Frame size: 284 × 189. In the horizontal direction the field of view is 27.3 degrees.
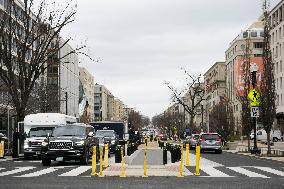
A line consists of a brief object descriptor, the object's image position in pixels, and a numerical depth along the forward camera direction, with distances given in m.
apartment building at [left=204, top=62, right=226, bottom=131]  158.25
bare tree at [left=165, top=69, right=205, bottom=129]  85.38
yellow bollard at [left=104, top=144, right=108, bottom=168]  23.34
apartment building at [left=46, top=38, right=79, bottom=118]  118.41
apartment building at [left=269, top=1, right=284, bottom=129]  93.88
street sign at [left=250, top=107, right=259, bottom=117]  36.44
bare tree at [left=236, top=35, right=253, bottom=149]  45.06
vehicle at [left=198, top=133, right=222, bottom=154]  44.28
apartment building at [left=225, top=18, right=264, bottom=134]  129.25
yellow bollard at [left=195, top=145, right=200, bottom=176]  19.70
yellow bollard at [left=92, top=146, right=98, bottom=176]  19.55
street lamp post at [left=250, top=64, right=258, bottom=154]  37.19
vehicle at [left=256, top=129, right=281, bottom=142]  83.69
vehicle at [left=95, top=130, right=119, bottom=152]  41.50
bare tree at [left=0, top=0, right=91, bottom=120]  39.47
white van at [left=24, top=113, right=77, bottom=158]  32.16
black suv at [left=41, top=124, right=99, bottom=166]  26.00
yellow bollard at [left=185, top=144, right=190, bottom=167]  26.06
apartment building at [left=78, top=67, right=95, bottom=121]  185.12
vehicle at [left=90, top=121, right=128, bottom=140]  50.38
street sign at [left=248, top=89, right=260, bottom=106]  36.34
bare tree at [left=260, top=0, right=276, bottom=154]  37.16
